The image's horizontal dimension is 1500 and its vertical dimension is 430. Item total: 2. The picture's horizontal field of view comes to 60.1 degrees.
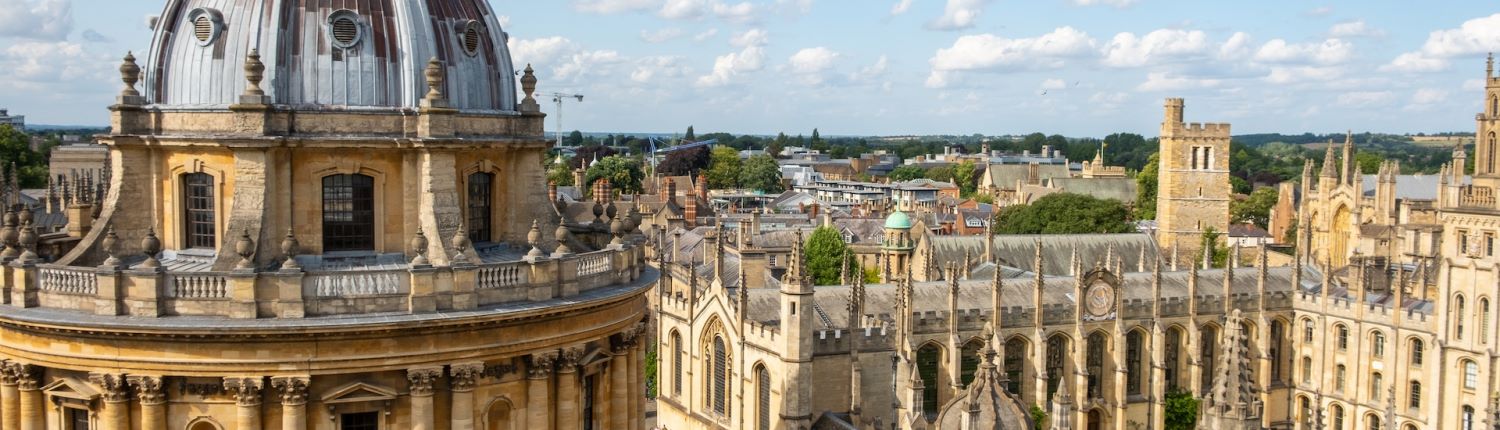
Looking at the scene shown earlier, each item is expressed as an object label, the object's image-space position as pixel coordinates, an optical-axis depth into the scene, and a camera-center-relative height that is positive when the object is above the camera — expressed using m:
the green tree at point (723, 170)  176.75 -3.88
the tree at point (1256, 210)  138.00 -6.78
